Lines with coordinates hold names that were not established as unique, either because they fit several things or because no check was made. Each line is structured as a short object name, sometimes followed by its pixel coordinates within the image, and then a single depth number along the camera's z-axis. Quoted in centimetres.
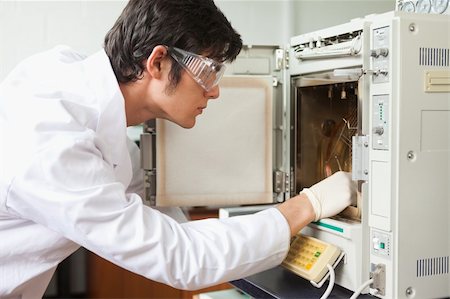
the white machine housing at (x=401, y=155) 123
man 116
